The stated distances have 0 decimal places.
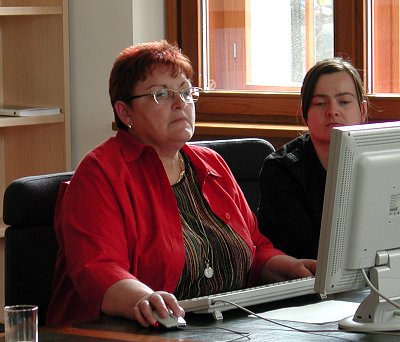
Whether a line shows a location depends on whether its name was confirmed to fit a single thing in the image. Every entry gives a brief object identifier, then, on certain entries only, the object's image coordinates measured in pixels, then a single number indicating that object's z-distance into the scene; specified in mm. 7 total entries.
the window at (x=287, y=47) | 4505
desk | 3063
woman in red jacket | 3425
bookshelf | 4964
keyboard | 3188
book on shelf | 4906
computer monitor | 3040
